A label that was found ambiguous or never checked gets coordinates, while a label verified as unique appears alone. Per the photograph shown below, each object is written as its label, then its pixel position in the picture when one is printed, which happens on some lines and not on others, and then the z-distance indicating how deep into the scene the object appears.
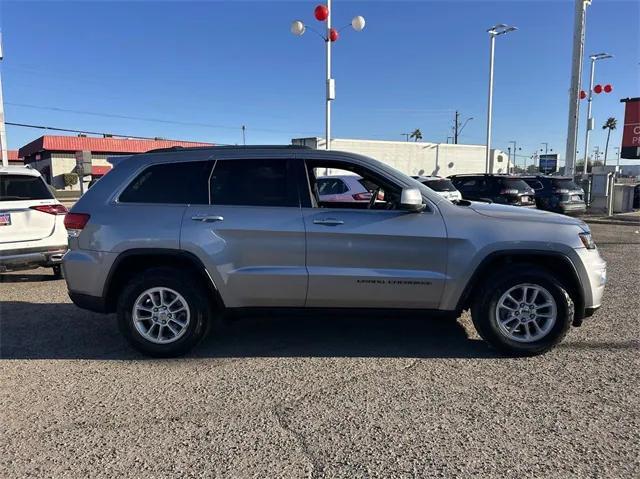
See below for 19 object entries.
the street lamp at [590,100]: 33.75
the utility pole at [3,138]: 14.55
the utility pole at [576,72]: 19.81
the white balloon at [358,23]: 17.16
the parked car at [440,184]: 13.32
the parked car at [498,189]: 15.34
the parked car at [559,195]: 17.55
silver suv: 4.41
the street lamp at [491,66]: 30.38
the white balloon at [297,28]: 16.75
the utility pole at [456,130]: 84.75
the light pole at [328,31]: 16.44
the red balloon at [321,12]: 16.34
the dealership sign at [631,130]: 19.70
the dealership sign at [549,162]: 45.31
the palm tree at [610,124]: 100.62
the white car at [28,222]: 6.98
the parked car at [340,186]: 11.09
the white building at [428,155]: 36.76
